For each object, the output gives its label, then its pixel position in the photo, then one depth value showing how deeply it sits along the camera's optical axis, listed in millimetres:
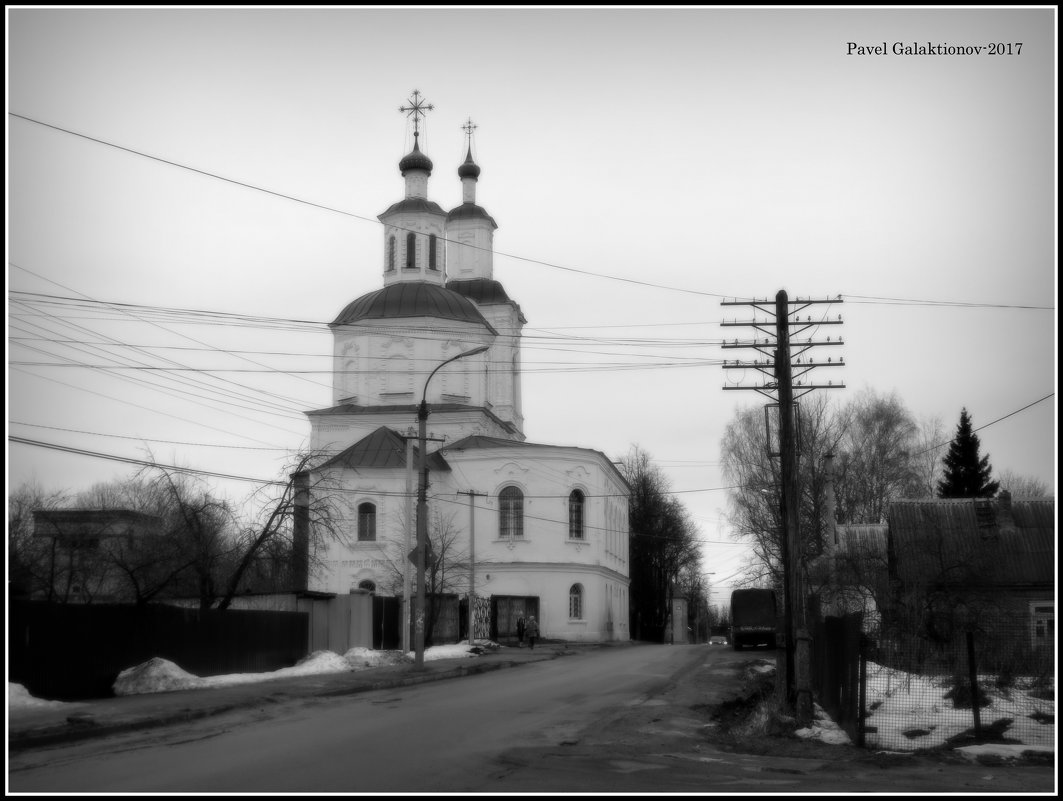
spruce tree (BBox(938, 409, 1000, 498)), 55219
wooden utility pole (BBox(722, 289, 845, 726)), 18328
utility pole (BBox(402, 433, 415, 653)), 32062
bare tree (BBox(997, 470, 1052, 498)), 65562
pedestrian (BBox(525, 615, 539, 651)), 44425
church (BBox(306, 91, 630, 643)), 56094
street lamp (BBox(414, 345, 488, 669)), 28391
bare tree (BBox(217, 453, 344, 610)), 27922
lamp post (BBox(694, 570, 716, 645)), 100938
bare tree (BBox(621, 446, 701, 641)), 81375
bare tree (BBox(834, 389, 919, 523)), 56406
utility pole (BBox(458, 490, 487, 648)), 40219
